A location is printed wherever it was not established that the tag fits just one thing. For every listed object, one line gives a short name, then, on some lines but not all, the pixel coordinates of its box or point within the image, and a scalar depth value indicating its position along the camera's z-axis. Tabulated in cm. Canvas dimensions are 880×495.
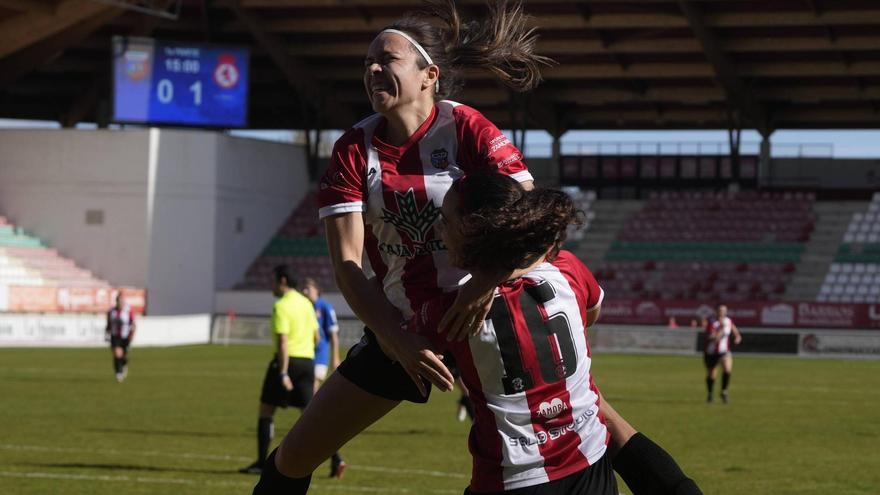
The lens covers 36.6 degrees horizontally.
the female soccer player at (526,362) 396
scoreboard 4494
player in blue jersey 1523
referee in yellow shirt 1276
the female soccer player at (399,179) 495
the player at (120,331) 2591
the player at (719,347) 2256
